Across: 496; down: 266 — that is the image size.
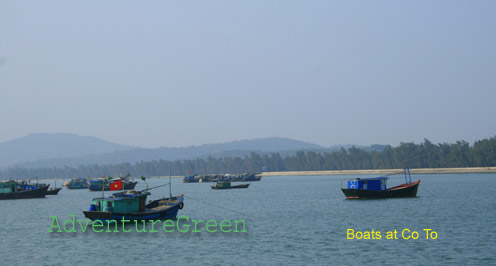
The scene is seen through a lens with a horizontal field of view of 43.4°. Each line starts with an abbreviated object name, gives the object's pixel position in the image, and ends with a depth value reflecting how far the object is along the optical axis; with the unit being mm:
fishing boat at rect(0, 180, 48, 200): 125250
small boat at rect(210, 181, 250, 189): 175500
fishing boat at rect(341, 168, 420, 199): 93812
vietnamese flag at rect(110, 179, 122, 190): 61050
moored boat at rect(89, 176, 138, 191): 173625
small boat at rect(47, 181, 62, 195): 154950
